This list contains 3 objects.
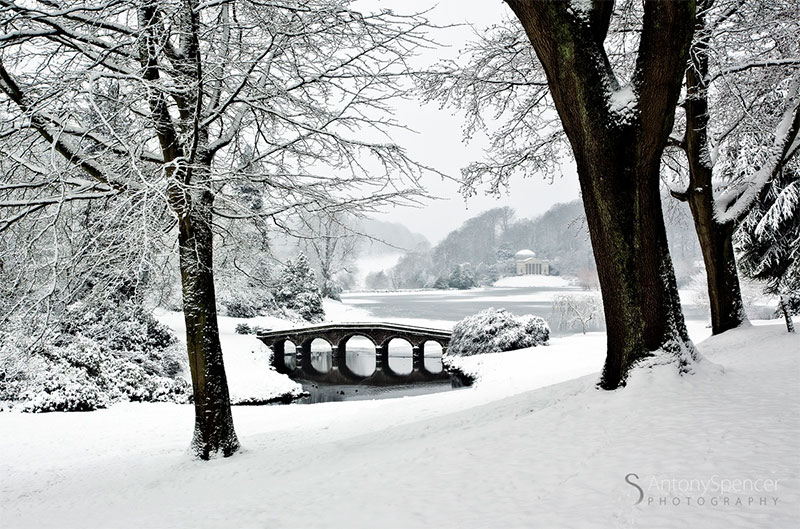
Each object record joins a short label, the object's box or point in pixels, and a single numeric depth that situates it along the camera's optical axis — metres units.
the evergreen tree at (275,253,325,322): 37.34
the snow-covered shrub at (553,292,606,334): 34.50
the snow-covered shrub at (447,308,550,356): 24.50
